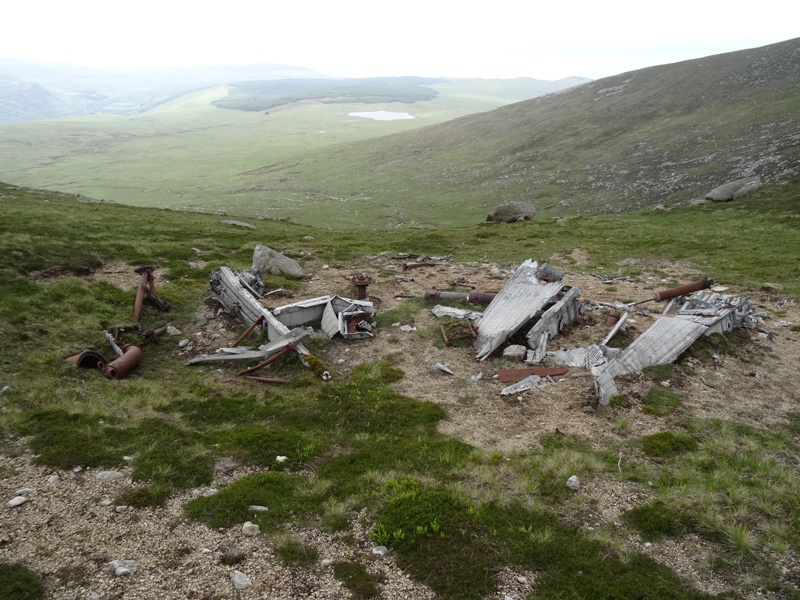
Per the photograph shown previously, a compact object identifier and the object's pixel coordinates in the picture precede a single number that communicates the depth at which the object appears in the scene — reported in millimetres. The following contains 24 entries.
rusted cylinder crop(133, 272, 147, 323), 17162
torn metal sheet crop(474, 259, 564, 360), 16125
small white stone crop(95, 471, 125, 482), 8891
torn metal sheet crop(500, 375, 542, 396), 13219
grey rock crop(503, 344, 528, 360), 15391
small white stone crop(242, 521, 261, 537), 7777
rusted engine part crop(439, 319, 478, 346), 16797
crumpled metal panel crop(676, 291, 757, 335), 15305
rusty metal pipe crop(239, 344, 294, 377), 14259
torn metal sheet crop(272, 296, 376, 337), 17188
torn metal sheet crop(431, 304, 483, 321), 18641
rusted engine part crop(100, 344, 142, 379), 13164
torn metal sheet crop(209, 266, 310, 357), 15930
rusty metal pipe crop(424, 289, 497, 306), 20109
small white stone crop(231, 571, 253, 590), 6770
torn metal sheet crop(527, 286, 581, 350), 16078
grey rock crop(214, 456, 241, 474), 9539
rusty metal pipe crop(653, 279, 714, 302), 18500
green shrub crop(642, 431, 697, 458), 10172
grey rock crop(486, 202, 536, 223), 51719
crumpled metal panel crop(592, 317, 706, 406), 13680
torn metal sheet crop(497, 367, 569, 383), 14078
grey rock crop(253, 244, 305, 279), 24244
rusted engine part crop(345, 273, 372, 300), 19375
